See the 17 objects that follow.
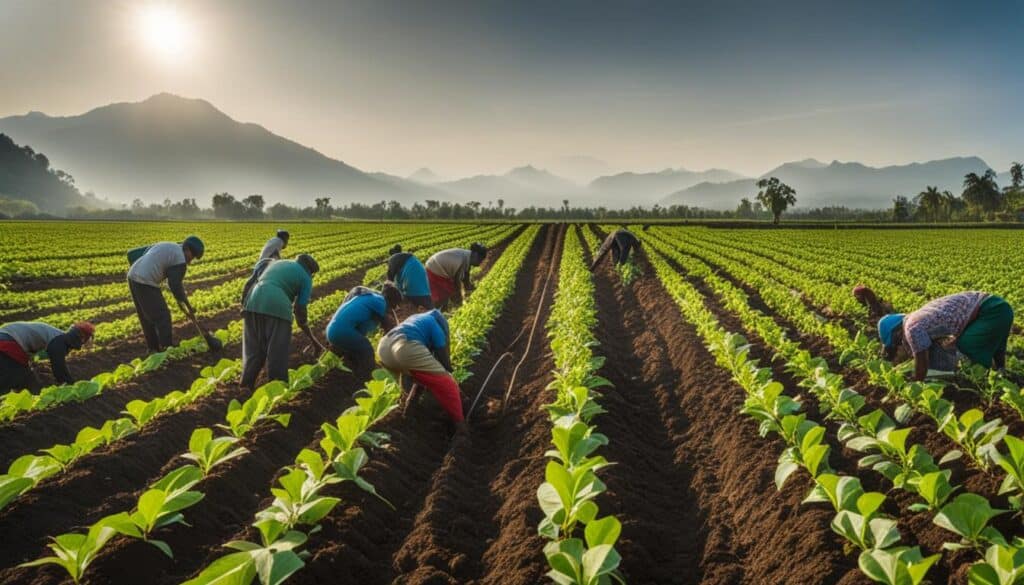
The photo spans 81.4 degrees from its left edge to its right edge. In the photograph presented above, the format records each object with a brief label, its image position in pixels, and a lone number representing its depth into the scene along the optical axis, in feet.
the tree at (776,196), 241.76
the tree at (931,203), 284.00
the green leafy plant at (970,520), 9.97
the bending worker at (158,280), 27.89
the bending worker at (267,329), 23.15
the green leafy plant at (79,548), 10.03
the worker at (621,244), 57.16
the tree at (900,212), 282.77
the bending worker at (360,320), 23.50
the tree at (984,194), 315.99
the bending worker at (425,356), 18.67
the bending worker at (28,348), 22.12
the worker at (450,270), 33.86
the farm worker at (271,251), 28.50
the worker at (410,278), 28.66
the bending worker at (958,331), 19.35
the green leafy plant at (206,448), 14.32
